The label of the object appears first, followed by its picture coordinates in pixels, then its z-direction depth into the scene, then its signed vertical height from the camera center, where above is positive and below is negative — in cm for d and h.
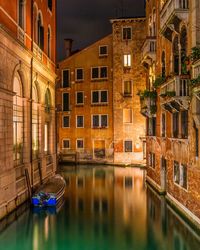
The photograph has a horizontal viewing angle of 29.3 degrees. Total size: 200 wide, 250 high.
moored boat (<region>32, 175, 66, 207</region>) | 1639 -257
